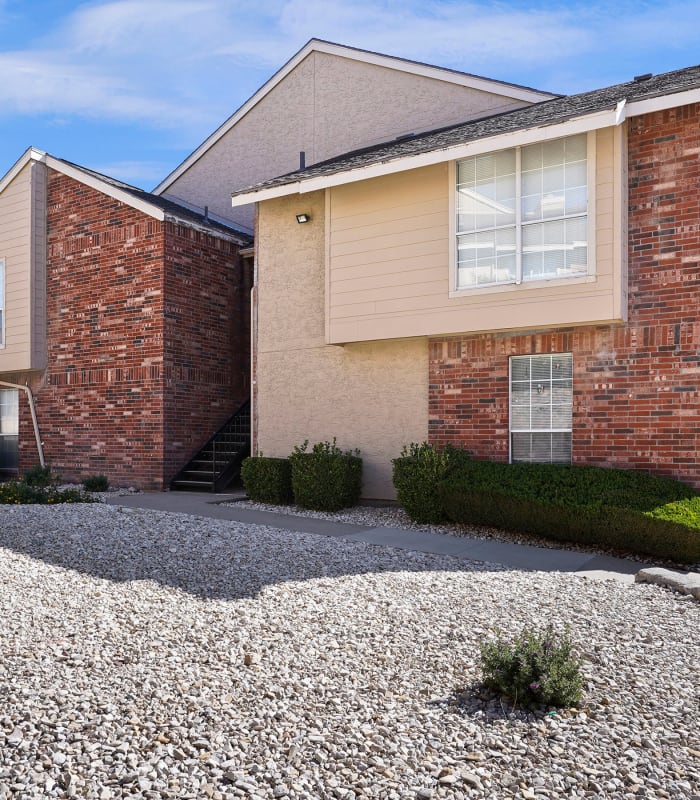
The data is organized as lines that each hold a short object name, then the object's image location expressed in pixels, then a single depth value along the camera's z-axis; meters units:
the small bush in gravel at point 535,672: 3.50
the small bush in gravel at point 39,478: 12.23
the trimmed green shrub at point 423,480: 9.39
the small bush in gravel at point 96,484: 12.94
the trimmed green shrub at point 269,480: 11.25
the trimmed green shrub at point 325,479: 10.57
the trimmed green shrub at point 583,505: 7.40
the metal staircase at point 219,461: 13.24
